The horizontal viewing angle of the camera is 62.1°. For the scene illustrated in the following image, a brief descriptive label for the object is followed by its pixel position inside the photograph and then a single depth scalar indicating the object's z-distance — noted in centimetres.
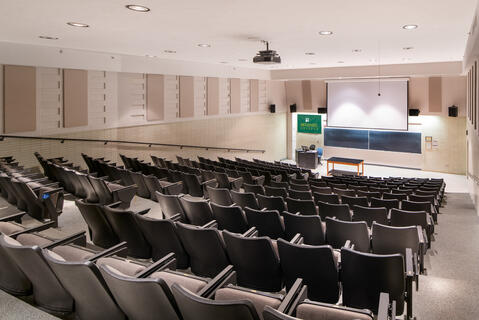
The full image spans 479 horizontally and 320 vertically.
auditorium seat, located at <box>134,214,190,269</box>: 405
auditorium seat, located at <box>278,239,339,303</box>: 338
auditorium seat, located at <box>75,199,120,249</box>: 452
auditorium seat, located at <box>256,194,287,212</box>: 582
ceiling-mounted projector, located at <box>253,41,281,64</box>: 913
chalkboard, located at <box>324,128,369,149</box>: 1964
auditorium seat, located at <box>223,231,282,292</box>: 357
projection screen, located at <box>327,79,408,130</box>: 1717
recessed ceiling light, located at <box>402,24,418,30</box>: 739
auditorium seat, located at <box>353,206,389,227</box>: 526
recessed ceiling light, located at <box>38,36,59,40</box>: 884
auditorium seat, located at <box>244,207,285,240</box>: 479
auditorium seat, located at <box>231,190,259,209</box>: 600
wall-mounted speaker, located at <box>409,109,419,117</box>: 1703
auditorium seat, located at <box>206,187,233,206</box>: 628
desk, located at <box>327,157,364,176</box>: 1758
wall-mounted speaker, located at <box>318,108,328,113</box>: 1940
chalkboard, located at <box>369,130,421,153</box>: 1806
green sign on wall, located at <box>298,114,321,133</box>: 2067
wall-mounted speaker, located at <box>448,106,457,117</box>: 1623
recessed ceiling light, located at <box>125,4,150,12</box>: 583
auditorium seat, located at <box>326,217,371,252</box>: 439
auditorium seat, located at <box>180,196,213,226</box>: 509
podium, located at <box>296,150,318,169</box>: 1881
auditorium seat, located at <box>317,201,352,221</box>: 535
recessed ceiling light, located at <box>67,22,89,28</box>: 710
